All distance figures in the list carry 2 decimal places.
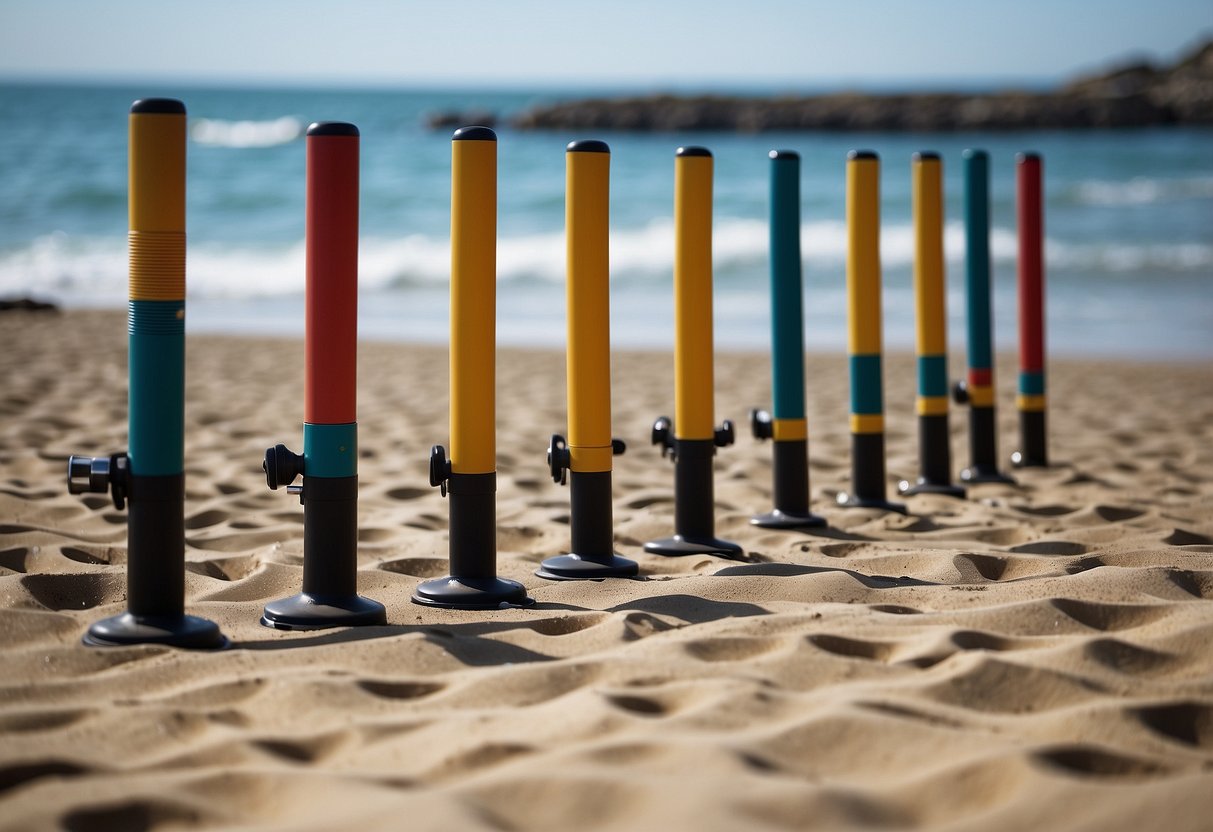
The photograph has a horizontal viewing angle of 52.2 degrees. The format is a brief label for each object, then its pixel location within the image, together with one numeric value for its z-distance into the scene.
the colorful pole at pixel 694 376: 3.93
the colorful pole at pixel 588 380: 3.58
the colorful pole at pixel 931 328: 5.22
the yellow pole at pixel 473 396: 3.28
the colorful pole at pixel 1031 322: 5.84
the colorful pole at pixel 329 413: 3.04
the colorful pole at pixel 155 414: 2.81
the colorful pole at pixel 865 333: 4.76
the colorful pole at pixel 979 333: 5.55
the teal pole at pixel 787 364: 4.42
